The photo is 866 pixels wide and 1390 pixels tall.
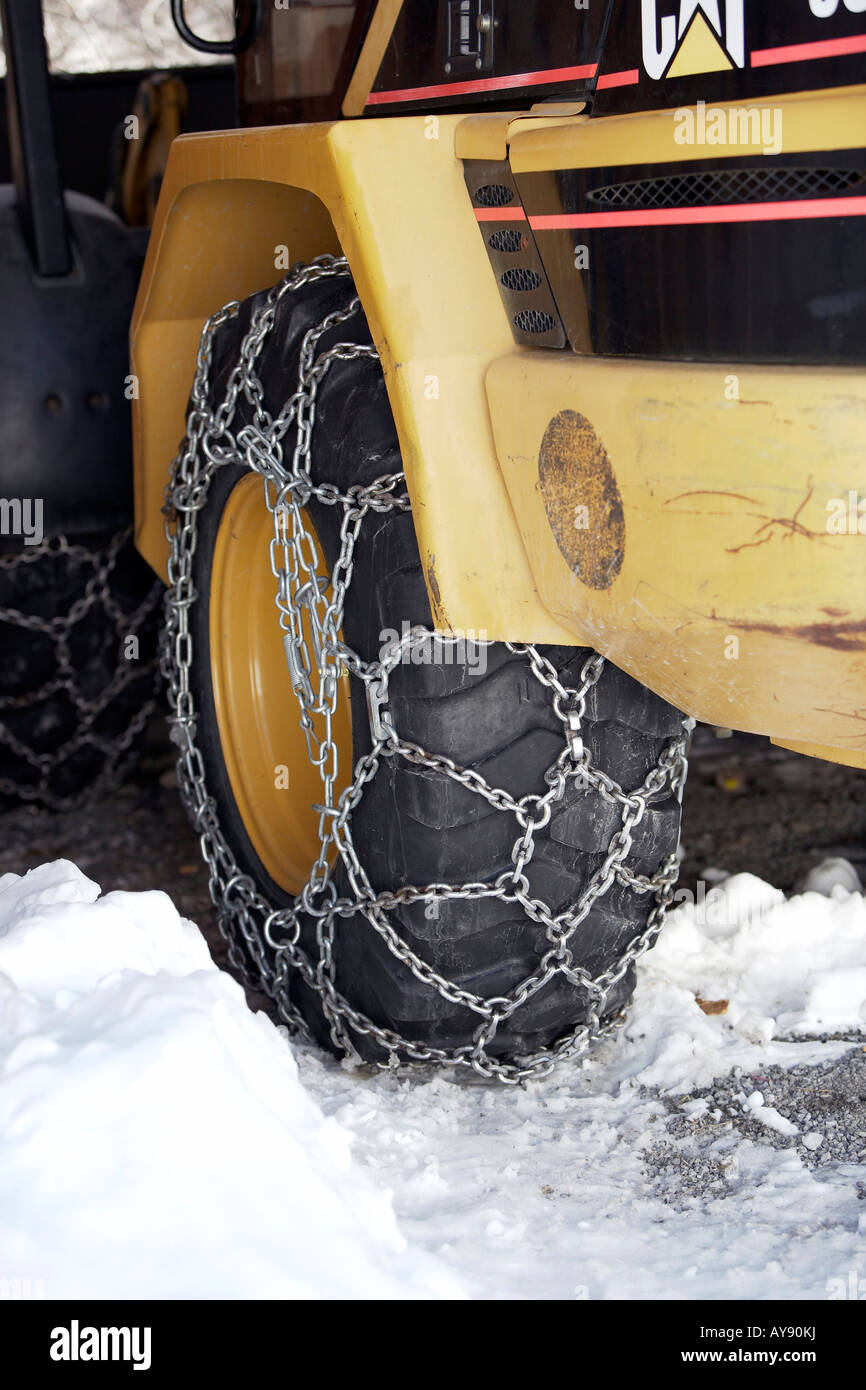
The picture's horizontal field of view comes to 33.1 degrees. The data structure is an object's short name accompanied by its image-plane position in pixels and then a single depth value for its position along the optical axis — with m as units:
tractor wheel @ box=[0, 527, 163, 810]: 3.02
